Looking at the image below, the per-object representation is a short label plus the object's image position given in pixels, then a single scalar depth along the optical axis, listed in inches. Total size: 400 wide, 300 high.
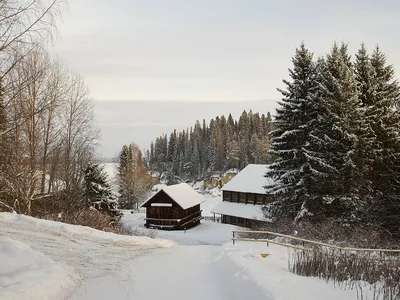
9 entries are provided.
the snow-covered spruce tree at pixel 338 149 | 776.9
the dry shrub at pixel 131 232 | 1049.5
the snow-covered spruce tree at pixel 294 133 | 850.1
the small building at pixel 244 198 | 1482.5
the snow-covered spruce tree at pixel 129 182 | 2402.8
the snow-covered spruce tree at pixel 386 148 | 822.5
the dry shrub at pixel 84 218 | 833.5
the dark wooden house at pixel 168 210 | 1549.0
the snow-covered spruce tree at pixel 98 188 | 1217.4
